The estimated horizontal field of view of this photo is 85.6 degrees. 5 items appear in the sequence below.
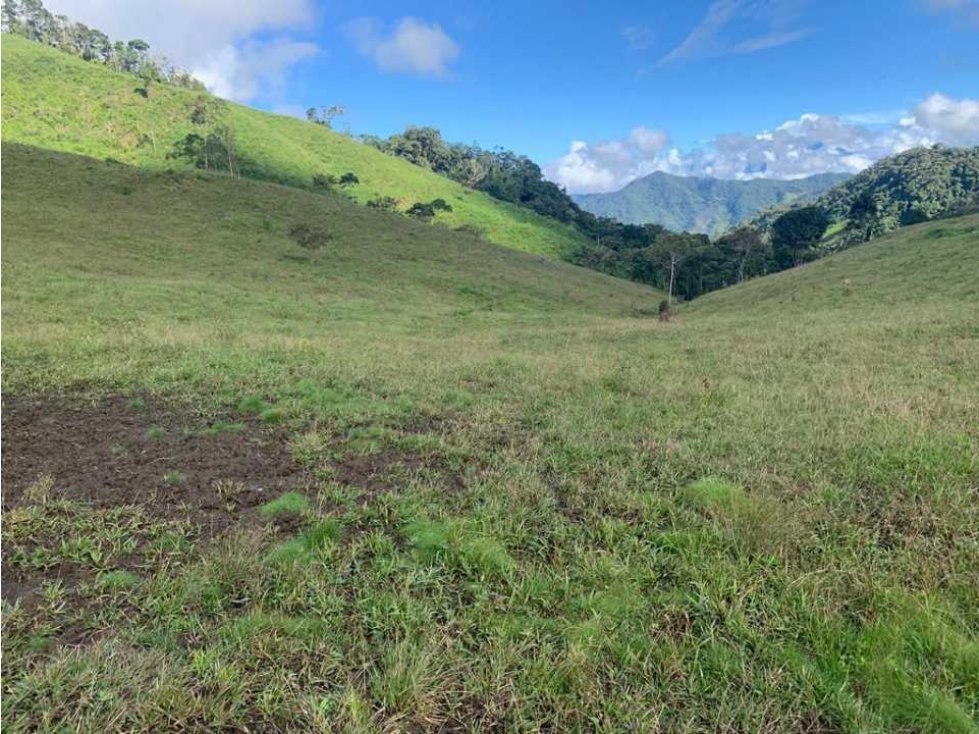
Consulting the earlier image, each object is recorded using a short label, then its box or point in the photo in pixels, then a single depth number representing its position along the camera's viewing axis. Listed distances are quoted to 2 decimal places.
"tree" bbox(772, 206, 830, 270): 99.50
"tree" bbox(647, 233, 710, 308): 82.62
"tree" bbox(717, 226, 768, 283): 88.81
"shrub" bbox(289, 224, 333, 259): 51.22
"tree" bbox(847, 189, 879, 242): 103.15
